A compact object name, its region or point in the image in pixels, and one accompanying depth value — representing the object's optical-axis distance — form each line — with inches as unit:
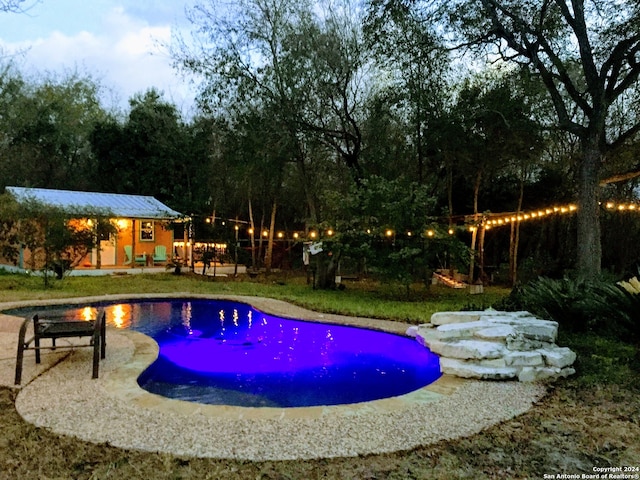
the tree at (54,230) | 507.3
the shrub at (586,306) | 211.0
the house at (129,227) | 681.6
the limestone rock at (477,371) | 193.3
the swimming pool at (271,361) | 201.9
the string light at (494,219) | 415.5
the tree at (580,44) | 355.3
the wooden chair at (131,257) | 713.0
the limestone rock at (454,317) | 255.1
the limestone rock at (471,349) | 203.2
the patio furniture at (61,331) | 180.5
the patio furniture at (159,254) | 745.6
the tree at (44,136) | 927.7
